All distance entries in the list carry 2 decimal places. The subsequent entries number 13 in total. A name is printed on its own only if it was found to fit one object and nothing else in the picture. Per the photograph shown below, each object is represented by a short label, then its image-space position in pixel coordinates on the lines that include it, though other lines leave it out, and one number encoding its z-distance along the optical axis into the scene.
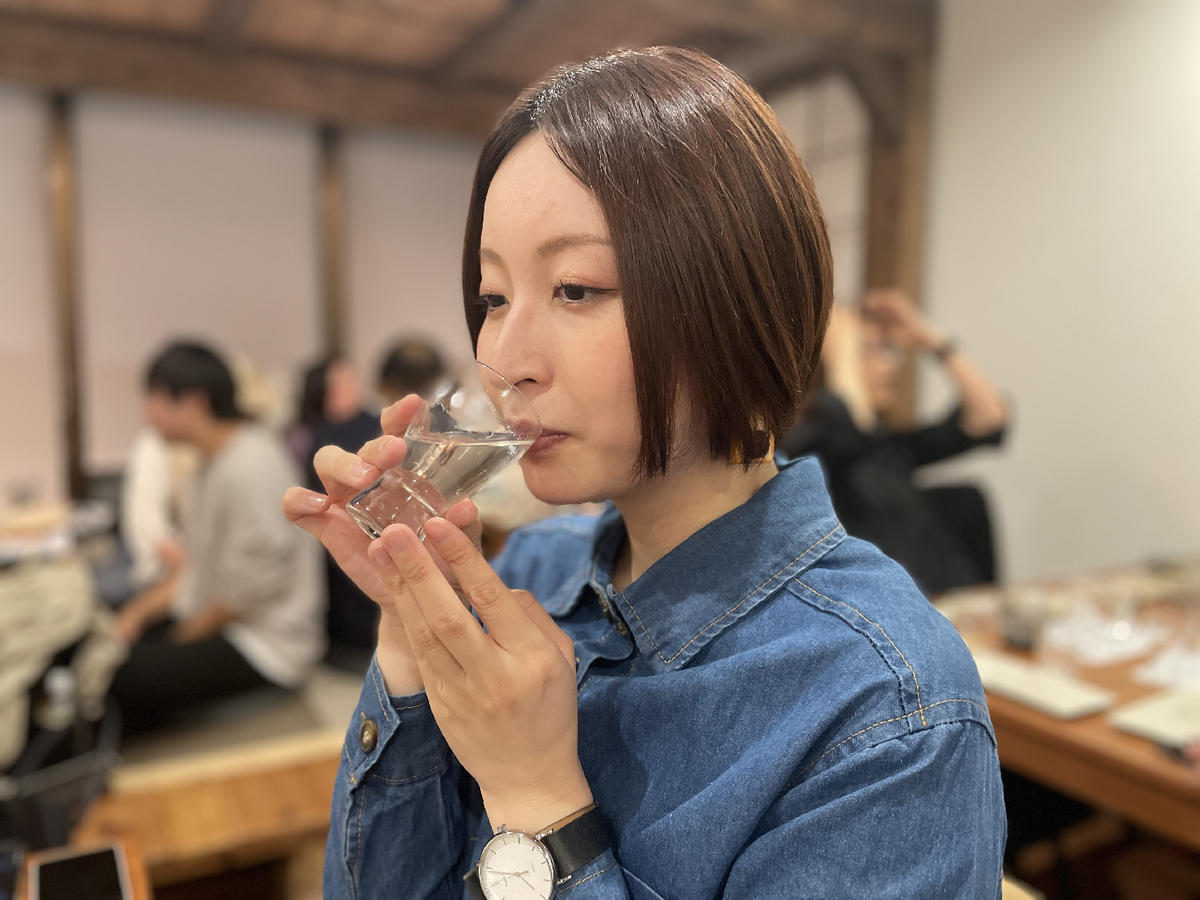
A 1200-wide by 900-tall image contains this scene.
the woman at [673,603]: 0.61
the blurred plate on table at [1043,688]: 1.60
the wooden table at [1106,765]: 1.37
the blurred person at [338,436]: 3.72
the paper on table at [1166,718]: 1.46
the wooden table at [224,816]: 1.60
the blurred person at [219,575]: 2.88
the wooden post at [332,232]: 5.49
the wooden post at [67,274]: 4.76
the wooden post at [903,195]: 3.89
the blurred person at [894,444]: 2.32
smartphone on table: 0.97
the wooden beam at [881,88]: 3.80
